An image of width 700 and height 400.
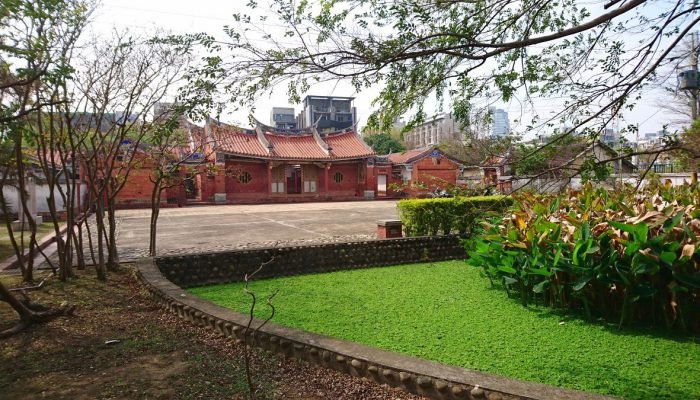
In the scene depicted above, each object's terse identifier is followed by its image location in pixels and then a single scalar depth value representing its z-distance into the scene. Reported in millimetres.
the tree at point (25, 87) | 2990
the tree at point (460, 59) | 2943
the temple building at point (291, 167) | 25984
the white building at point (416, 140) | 45056
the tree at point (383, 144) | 44000
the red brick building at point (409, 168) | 30547
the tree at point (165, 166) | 6781
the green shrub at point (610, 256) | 3750
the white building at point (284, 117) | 72250
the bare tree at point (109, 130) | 6078
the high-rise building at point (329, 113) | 65562
